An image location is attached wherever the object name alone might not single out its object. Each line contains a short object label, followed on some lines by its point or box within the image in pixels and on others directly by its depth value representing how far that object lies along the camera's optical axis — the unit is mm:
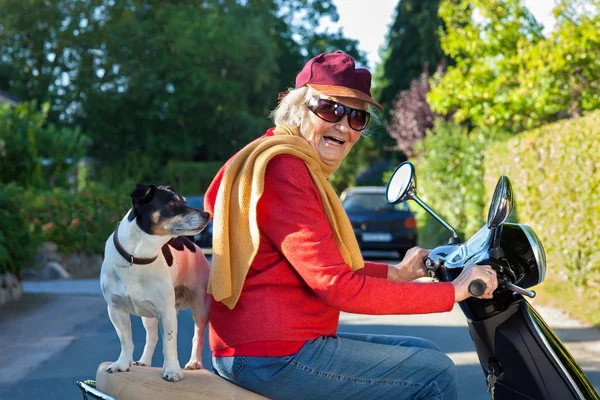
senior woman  2609
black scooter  2693
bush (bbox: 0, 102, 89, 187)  16641
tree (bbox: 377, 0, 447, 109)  43844
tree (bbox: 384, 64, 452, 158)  28609
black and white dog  3086
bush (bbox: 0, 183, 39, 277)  10531
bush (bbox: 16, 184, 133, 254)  15055
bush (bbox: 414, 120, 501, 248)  17906
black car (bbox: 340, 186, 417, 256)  17938
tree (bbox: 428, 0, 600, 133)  13820
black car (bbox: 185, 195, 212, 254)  19641
